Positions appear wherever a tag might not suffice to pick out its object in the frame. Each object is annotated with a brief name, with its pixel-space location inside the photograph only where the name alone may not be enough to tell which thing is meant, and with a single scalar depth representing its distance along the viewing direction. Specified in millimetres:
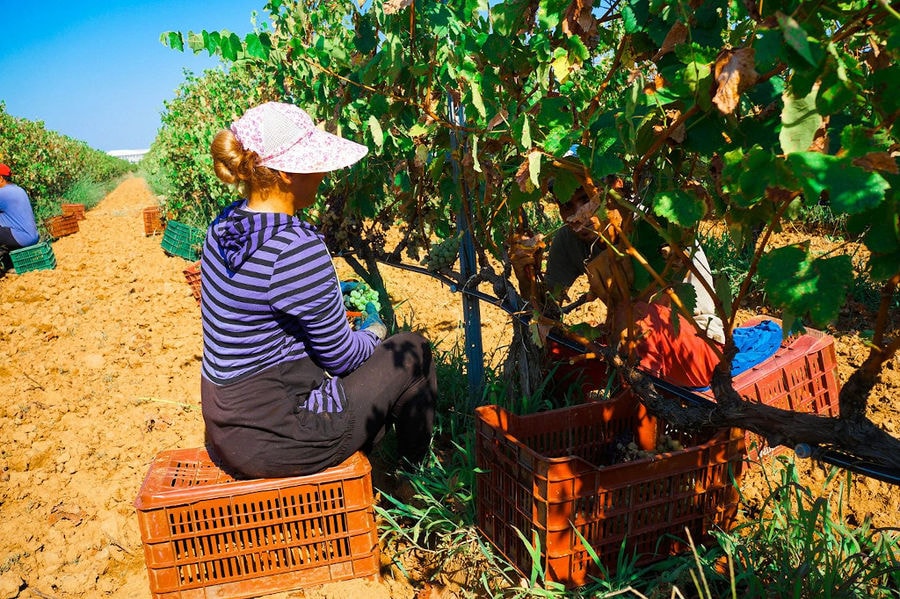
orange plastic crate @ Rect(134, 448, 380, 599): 1940
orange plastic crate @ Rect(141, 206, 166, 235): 8891
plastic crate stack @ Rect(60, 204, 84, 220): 10375
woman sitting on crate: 1940
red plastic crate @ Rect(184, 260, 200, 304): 5746
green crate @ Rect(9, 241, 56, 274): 6879
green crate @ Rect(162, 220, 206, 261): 7207
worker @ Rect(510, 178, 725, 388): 1846
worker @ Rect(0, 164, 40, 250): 6586
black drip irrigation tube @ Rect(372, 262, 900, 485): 1292
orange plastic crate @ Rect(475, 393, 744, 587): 1722
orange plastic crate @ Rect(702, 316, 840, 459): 2387
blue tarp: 2531
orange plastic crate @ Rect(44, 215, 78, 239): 9312
